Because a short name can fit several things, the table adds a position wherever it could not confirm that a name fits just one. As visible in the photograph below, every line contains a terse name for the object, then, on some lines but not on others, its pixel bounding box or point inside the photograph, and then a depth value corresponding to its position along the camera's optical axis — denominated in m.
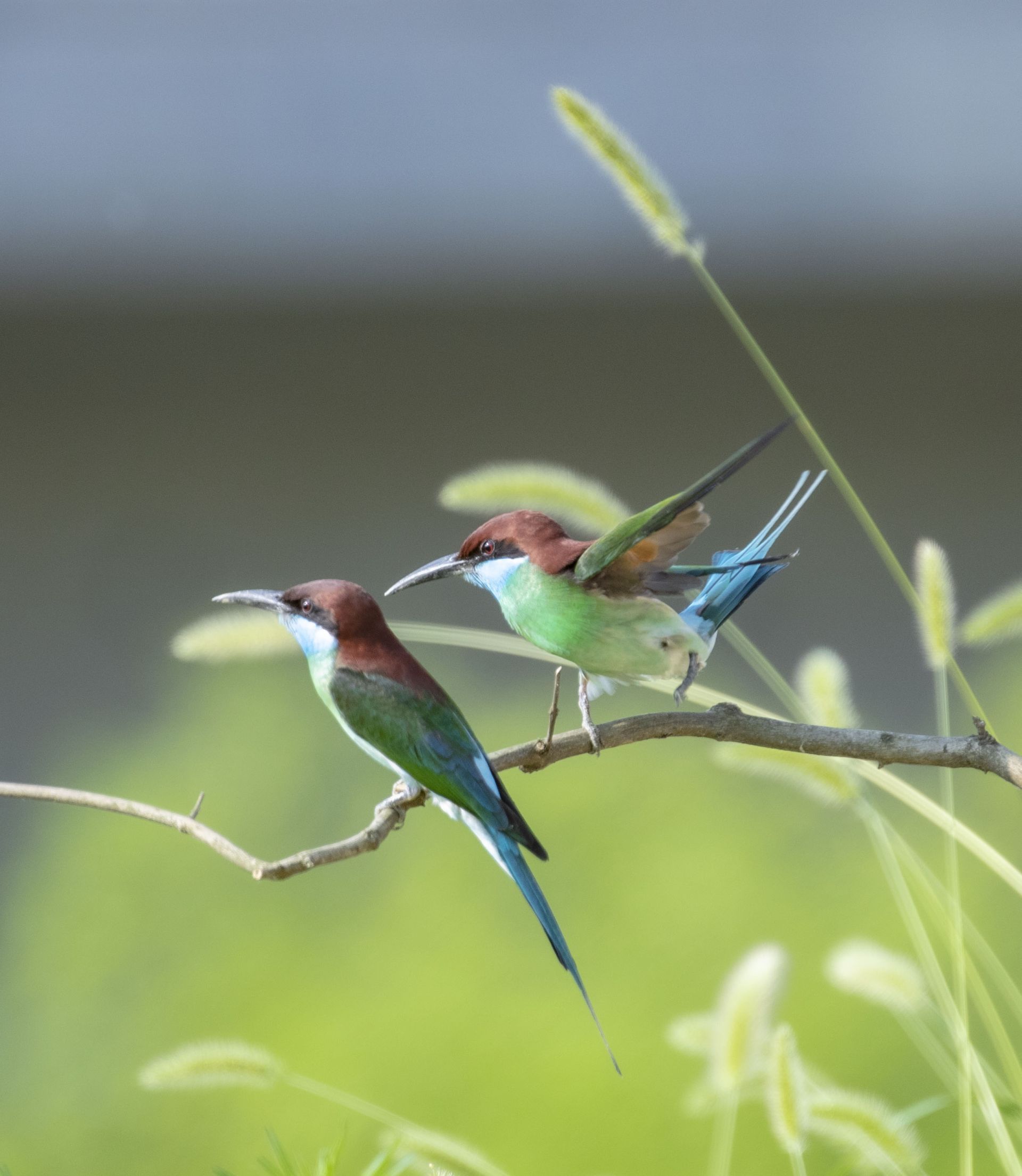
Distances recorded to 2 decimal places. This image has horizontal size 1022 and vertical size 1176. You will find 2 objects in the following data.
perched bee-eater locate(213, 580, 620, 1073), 10.42
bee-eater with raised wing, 10.42
